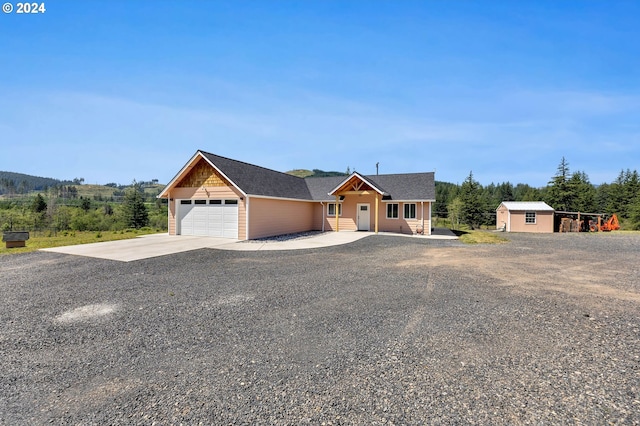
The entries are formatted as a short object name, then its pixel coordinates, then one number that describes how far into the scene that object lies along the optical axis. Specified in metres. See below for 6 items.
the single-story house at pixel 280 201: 17.20
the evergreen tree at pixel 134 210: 45.69
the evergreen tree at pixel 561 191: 41.75
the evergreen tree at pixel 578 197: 41.31
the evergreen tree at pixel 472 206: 40.81
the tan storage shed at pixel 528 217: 30.84
